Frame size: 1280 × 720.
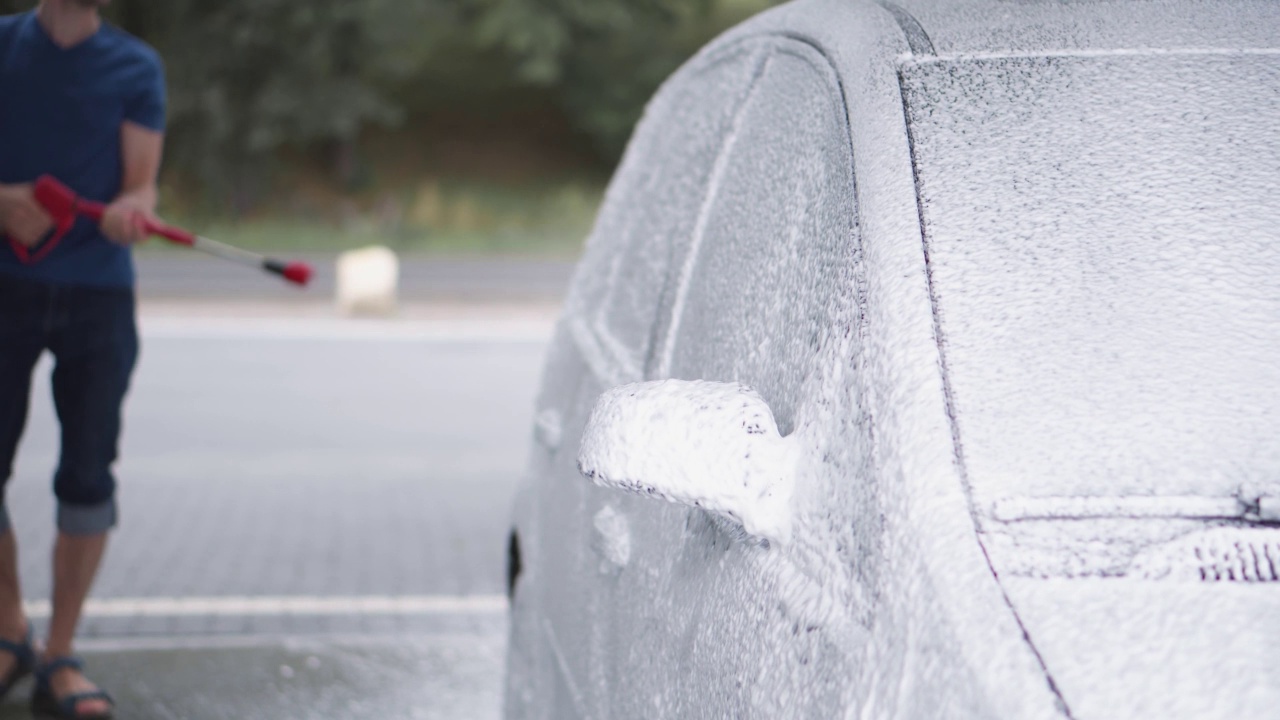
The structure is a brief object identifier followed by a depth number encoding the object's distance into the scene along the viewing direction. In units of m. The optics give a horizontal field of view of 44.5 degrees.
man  3.95
